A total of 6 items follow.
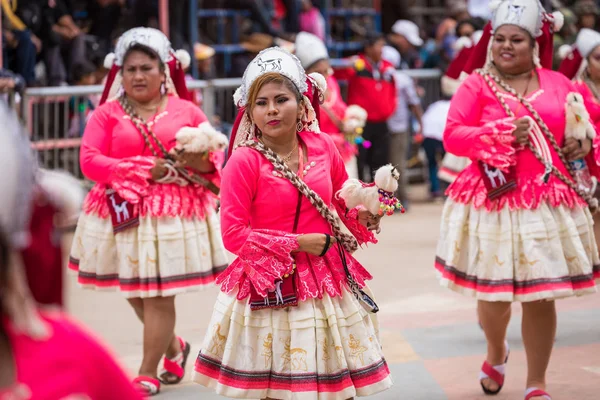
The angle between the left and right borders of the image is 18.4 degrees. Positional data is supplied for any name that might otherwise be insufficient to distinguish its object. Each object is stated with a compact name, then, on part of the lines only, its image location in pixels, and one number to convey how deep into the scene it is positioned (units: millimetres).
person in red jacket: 20791
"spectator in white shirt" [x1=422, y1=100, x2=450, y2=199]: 21697
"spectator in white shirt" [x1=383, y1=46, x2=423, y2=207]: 21657
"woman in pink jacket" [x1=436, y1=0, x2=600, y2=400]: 8591
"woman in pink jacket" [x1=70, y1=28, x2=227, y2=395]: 9260
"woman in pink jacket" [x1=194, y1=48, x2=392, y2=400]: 6858
